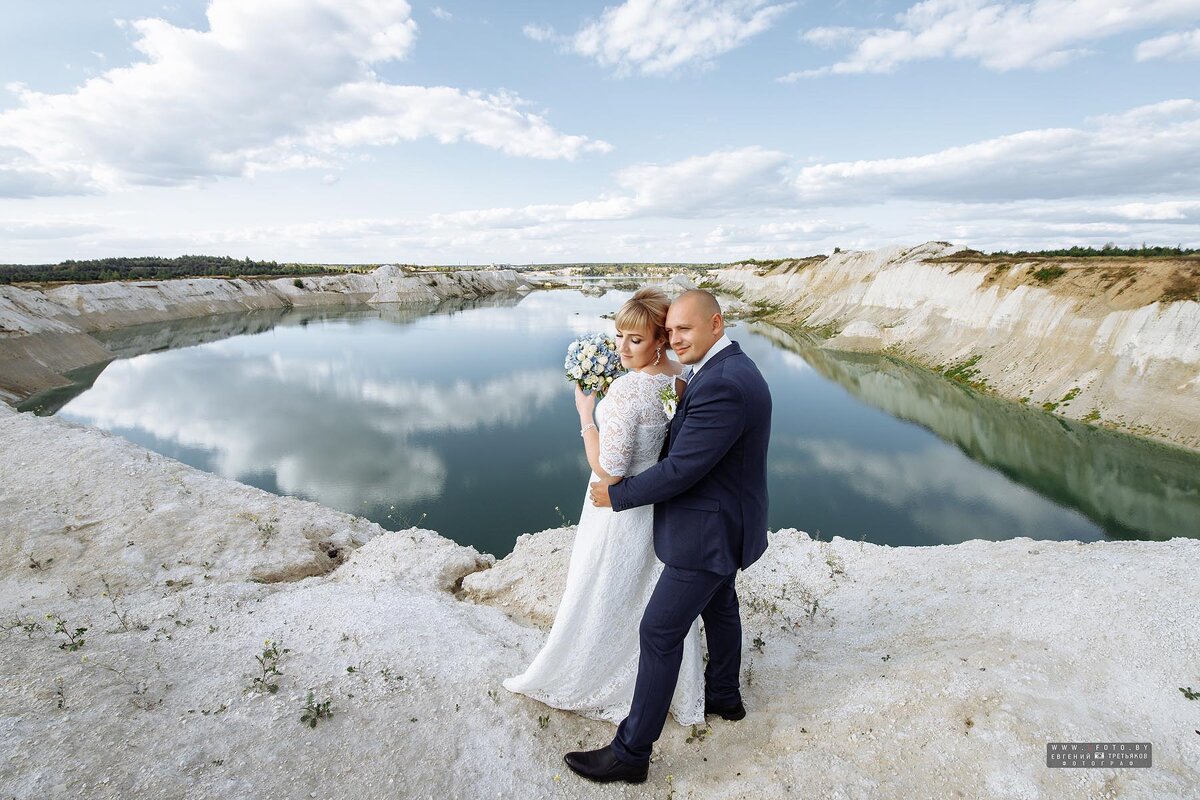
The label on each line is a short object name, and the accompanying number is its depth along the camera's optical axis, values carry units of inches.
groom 119.7
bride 131.8
